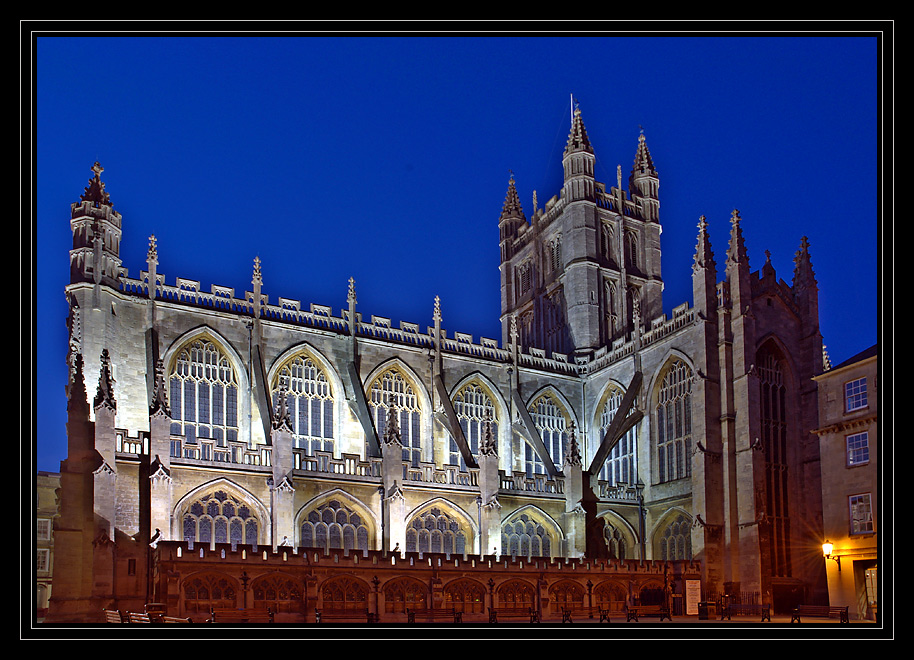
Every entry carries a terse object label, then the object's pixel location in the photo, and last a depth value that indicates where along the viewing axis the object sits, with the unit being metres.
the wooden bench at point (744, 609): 36.78
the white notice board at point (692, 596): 34.28
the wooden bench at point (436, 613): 32.72
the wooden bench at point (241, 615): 29.22
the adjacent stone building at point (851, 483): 33.75
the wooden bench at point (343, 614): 31.20
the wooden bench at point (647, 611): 31.58
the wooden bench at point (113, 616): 28.42
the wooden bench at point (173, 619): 25.49
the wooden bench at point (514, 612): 34.20
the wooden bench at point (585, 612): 33.28
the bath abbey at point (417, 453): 33.03
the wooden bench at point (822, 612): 29.84
